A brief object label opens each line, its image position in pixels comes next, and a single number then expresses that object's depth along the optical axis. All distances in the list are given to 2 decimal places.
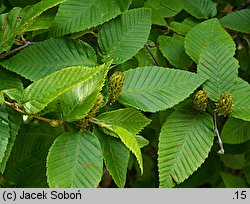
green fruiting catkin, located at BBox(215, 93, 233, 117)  0.77
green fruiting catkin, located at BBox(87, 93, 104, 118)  0.72
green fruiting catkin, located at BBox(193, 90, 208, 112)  0.78
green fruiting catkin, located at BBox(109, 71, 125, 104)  0.74
